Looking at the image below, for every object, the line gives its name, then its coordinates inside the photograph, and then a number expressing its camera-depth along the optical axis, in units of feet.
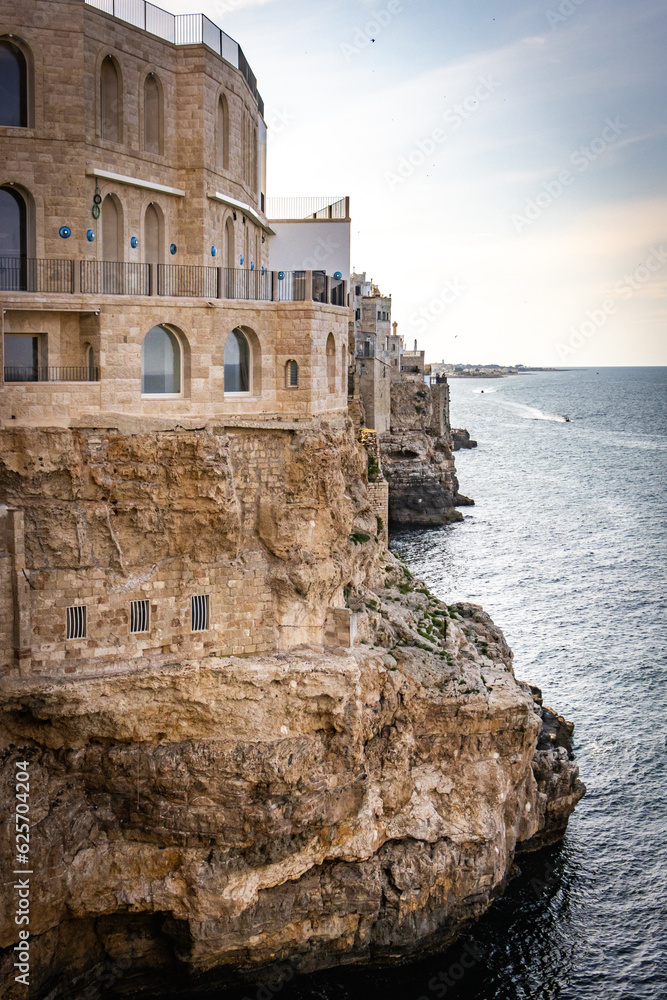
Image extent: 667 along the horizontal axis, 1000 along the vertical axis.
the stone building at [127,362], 87.40
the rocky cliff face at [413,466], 288.30
